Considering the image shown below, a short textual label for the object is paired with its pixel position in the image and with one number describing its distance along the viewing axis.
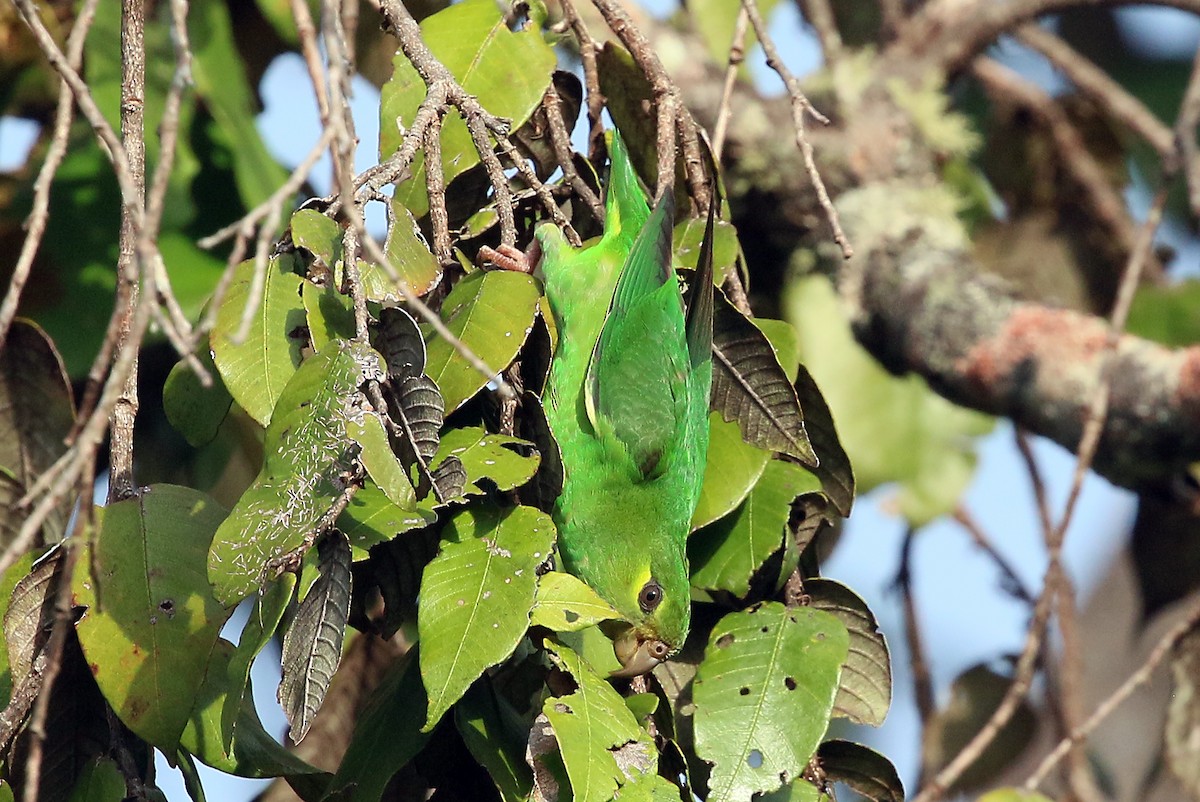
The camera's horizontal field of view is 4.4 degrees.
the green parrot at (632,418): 3.75
